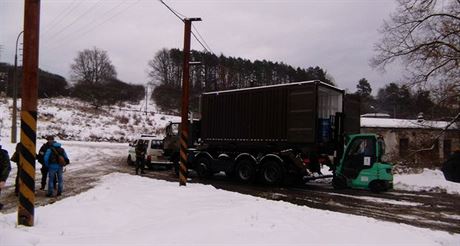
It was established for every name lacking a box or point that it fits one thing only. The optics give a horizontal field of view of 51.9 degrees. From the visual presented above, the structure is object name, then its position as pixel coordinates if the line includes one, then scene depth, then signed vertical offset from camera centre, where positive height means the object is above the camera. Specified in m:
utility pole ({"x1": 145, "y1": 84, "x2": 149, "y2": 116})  85.19 +7.90
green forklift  16.03 -0.98
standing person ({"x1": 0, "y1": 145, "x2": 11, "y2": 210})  8.64 -0.69
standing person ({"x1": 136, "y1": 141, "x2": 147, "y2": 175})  22.14 -1.04
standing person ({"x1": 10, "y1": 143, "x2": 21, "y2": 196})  13.52 -0.87
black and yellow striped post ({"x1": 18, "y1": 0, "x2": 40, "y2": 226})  8.12 +0.68
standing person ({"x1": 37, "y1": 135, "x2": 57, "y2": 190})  13.59 -0.80
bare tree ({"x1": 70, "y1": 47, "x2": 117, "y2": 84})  94.44 +13.00
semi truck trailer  16.53 -0.08
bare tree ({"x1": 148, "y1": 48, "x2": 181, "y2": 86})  97.44 +13.74
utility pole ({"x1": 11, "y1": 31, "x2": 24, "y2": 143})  34.62 +1.81
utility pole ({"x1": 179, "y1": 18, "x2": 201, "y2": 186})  14.98 +0.99
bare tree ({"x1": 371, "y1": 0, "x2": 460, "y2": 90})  22.72 +4.47
